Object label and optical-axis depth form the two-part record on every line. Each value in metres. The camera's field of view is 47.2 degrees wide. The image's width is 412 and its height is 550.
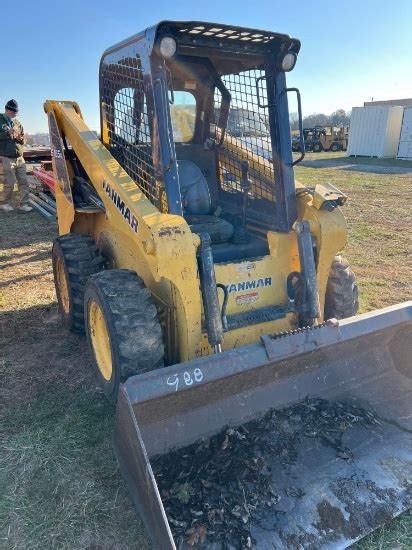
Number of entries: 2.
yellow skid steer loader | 2.37
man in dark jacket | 9.02
